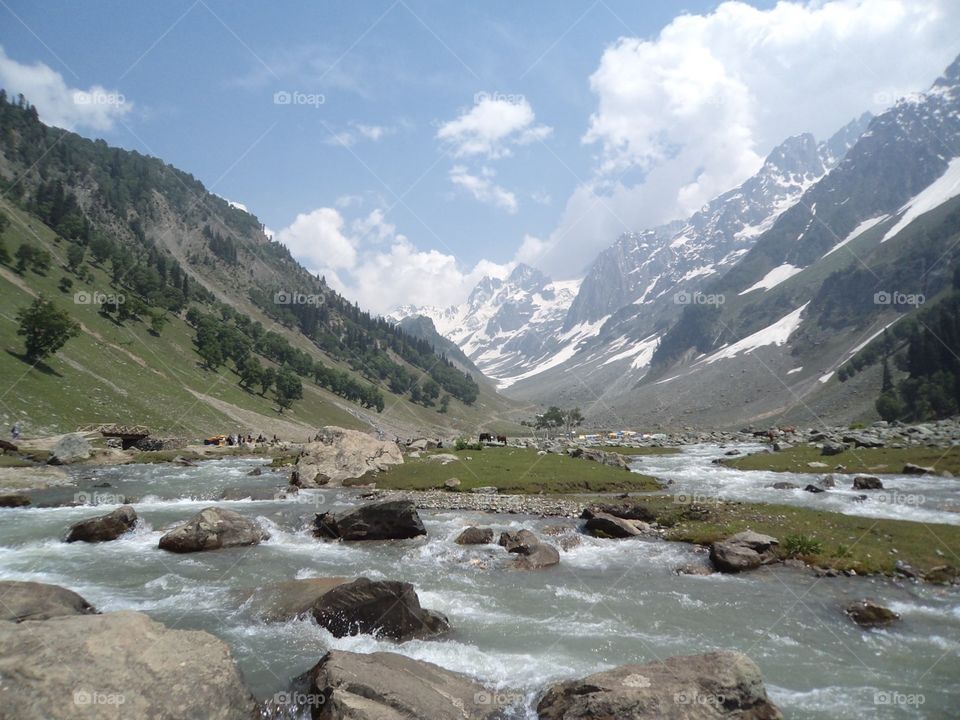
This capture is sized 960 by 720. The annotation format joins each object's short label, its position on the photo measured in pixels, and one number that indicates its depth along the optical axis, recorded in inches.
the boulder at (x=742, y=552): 840.3
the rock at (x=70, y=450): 1924.3
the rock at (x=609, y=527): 1082.1
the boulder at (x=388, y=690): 370.0
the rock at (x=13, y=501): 1248.2
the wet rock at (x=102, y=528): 970.7
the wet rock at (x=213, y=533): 920.3
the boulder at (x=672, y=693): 370.6
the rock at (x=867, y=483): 1529.3
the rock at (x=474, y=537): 1020.5
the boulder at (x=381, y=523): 1045.8
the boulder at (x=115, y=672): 333.7
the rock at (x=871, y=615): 623.2
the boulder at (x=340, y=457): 1822.1
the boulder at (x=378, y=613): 568.4
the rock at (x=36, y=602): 489.5
